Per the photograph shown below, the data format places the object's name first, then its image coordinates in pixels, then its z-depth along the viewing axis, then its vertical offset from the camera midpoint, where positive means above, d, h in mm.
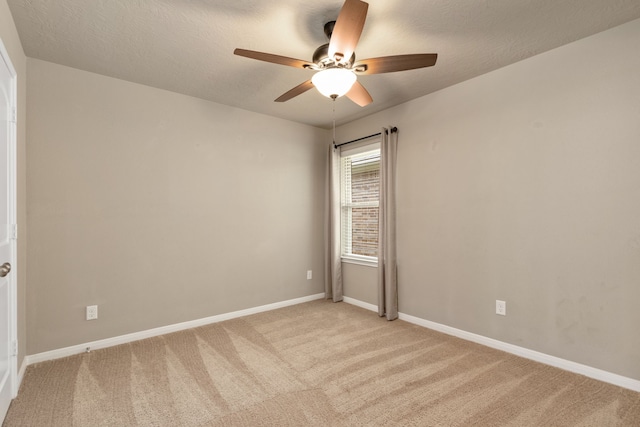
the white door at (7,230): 1859 -120
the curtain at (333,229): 4406 -261
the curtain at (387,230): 3633 -229
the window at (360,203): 4152 +97
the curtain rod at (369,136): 3676 +930
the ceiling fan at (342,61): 1787 +951
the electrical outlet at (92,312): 2835 -903
